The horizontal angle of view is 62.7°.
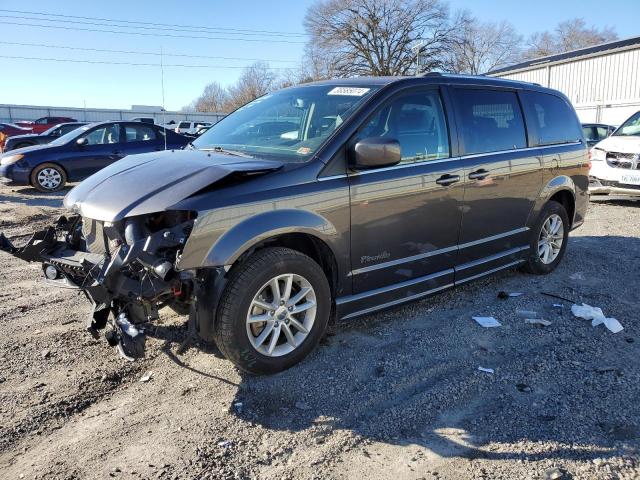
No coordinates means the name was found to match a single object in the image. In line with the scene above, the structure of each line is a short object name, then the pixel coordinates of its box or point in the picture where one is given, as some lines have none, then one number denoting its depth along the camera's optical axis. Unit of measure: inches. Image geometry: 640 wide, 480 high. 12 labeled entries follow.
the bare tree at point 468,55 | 1825.7
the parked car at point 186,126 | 1298.0
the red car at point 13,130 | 979.1
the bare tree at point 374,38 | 1771.7
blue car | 460.1
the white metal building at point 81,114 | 1910.7
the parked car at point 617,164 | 373.4
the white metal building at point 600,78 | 1159.6
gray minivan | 121.2
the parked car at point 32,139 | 641.6
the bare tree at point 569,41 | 2608.3
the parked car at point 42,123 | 1071.8
